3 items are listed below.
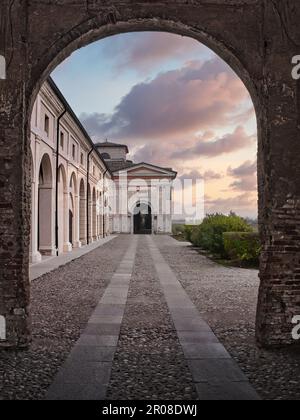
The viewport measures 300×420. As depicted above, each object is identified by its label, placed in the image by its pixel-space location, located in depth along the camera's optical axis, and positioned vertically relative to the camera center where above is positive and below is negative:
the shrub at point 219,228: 16.88 -0.25
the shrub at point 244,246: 14.06 -0.83
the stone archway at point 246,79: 5.14 +1.58
